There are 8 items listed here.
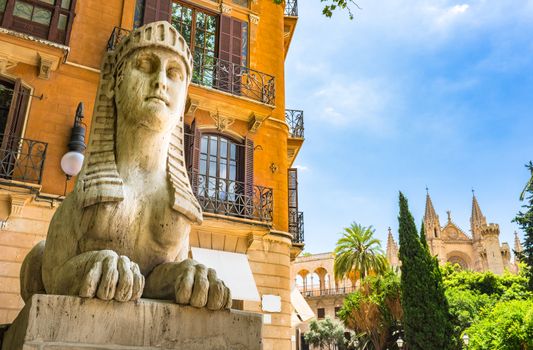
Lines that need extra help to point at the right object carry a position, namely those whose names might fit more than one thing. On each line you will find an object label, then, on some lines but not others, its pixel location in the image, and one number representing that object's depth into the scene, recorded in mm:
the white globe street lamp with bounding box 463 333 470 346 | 18222
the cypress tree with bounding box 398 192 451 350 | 20109
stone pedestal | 2088
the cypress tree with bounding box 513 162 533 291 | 26344
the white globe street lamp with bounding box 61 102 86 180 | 8797
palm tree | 40781
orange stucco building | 10562
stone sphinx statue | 2355
